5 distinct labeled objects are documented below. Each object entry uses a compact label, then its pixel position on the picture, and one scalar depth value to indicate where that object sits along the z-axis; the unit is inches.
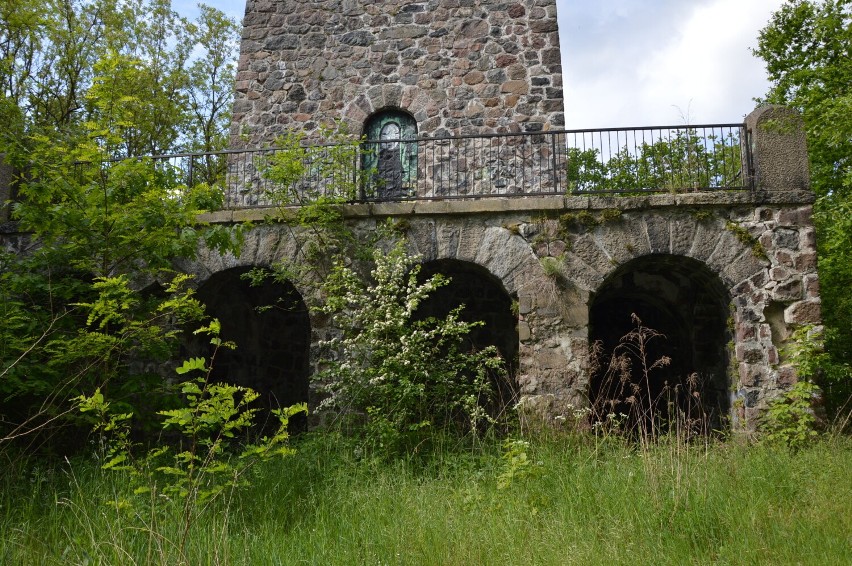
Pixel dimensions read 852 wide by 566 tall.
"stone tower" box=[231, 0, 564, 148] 434.3
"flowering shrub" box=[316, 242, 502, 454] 279.4
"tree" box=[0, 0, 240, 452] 253.0
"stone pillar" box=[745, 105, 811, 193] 316.5
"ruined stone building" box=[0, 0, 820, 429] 312.7
